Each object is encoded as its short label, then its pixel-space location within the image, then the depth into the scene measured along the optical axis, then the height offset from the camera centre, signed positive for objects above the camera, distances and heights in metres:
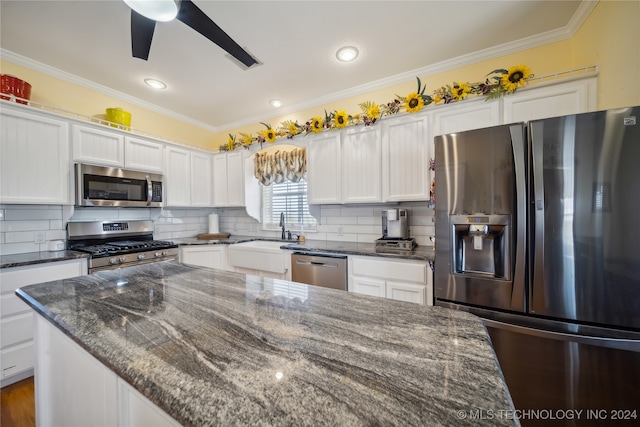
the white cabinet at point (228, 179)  3.58 +0.53
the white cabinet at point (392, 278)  1.99 -0.57
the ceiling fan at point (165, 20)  1.29 +1.11
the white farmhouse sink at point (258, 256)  2.75 -0.51
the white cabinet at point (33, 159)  2.02 +0.49
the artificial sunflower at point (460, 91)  2.11 +1.05
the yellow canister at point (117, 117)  2.75 +1.11
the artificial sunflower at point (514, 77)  1.90 +1.05
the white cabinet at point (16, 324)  1.84 -0.84
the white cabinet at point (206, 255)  2.98 -0.52
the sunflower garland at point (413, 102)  1.95 +1.04
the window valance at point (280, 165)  3.12 +0.65
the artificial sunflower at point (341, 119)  2.64 +1.02
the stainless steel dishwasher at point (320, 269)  2.37 -0.56
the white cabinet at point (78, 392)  0.64 -0.57
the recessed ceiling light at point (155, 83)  2.72 +1.48
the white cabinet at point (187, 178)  3.21 +0.51
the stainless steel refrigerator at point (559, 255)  1.23 -0.25
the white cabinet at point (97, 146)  2.40 +0.71
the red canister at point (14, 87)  2.06 +1.10
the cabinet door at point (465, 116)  2.04 +0.84
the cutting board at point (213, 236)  3.56 -0.32
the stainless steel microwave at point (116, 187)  2.42 +0.30
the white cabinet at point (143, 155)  2.79 +0.71
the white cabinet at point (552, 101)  1.75 +0.83
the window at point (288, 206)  3.45 +0.11
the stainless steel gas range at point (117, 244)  2.35 -0.32
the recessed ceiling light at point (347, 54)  2.25 +1.50
